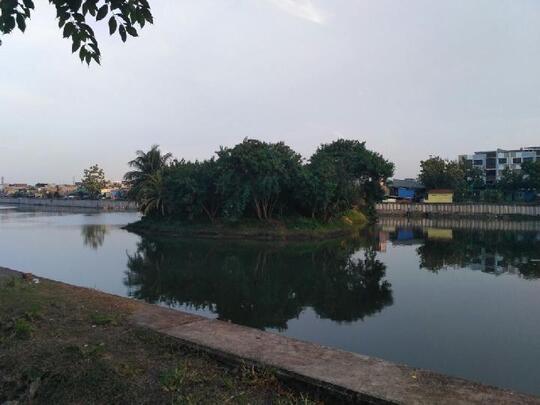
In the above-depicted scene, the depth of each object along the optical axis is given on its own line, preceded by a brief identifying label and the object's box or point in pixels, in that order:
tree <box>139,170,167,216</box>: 36.88
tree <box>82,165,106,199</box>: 87.44
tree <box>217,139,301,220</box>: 30.61
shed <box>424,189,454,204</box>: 60.47
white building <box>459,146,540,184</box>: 78.00
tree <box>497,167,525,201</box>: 63.88
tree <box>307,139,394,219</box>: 32.69
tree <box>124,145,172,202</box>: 39.94
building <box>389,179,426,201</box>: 70.88
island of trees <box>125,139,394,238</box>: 31.11
